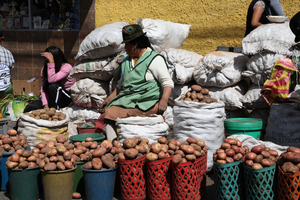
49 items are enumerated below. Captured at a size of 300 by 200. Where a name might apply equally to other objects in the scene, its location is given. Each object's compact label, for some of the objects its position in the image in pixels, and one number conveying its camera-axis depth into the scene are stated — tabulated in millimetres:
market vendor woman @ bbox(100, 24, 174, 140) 3797
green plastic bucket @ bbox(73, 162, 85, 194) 3082
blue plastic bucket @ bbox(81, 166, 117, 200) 2766
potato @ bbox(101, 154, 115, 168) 2781
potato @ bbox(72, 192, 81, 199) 3006
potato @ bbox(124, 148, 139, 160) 2754
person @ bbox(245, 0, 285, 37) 4736
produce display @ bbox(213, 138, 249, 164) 2686
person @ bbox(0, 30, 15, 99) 5805
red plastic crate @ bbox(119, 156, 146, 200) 2812
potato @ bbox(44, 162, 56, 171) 2707
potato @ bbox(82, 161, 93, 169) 2779
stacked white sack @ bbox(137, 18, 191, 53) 4703
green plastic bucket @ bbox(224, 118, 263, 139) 3609
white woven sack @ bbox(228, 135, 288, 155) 3137
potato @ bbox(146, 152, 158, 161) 2729
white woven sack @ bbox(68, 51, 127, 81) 5057
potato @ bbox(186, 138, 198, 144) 2953
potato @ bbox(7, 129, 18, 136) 3458
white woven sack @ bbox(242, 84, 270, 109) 4129
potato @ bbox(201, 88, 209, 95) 3769
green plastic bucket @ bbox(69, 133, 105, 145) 3547
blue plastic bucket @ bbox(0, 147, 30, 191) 3172
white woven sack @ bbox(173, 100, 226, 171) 3484
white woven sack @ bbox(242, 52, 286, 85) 4008
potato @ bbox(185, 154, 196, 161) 2682
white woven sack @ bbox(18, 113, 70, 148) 3912
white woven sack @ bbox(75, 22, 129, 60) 4836
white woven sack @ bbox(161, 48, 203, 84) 4508
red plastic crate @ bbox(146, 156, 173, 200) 2773
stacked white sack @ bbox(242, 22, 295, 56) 3965
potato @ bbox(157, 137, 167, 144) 3043
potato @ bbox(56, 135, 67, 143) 3299
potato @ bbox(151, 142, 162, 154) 2780
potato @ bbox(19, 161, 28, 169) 2837
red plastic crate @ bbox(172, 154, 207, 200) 2709
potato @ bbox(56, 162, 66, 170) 2732
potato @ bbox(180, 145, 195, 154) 2718
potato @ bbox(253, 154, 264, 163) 2570
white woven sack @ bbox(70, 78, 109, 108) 5074
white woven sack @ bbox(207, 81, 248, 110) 4316
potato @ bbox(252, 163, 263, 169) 2516
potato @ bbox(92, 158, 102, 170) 2742
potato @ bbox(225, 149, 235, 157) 2710
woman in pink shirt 5164
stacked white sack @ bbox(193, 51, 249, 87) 4297
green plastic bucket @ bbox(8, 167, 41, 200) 2875
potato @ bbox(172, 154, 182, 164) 2650
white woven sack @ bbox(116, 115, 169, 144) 3480
